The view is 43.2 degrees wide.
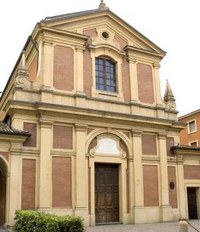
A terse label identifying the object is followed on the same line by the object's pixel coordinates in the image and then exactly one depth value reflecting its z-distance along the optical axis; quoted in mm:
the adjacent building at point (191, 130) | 27706
